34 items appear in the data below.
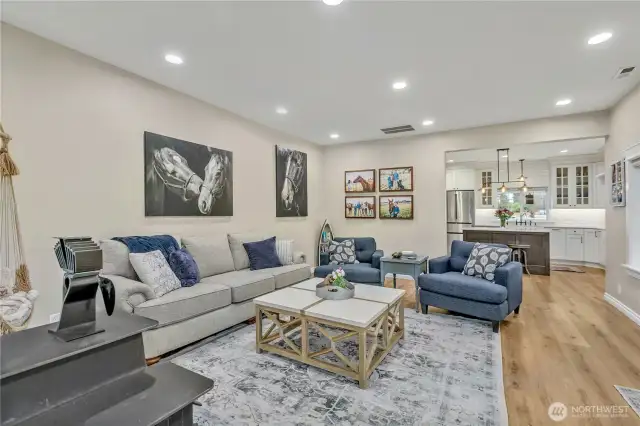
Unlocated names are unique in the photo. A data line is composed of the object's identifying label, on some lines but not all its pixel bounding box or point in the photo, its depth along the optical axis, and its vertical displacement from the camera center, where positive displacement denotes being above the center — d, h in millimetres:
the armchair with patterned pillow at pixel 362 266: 4348 -779
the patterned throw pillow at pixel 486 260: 3625 -576
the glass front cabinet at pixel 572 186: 7398 +597
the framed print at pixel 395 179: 5887 +629
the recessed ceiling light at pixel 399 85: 3518 +1444
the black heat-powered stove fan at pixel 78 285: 1075 -246
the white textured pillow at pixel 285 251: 4512 -548
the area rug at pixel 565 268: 6641 -1244
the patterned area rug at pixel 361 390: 1949 -1253
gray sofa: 2609 -754
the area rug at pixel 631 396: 2062 -1274
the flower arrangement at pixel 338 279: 2962 -629
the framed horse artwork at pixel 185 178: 3561 +444
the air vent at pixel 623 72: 3194 +1423
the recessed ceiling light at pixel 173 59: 2947 +1470
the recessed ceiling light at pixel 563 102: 4055 +1416
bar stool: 6438 -859
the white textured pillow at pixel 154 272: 2829 -528
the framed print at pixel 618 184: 3916 +343
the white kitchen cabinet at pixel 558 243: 7434 -771
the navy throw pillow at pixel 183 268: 3221 -555
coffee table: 2332 -866
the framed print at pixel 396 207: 5892 +99
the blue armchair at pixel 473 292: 3285 -879
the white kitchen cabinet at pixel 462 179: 8547 +878
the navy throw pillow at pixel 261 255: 4152 -559
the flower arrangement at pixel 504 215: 7113 -86
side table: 3973 -708
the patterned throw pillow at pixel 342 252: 4848 -617
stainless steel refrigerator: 6375 -29
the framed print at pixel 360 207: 6281 +105
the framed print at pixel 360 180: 6246 +639
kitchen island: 6293 -577
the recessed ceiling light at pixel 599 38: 2590 +1433
